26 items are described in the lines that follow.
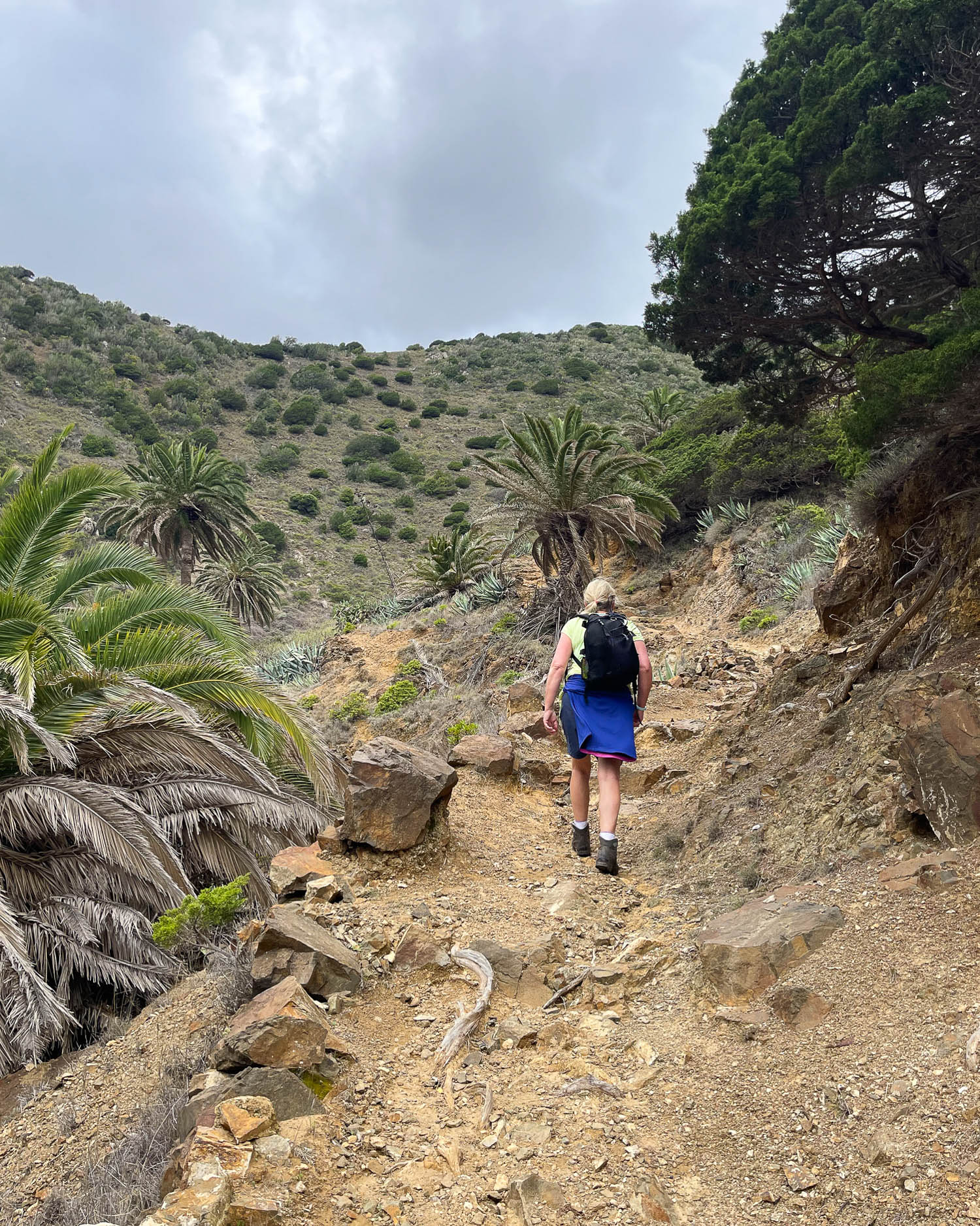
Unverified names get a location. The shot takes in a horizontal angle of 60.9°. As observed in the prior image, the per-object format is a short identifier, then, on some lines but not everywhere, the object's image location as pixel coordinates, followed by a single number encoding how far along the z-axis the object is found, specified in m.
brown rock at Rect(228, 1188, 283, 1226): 2.26
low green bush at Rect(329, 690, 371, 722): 15.63
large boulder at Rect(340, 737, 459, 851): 5.19
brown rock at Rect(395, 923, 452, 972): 3.88
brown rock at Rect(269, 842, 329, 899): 4.91
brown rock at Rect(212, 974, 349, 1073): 2.97
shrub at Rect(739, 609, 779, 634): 13.40
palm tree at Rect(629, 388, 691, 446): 27.41
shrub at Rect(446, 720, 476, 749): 9.06
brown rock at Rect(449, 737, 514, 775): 7.29
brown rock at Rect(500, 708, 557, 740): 8.94
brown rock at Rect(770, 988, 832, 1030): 2.94
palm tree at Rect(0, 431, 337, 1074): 5.89
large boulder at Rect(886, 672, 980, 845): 3.52
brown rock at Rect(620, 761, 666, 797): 7.19
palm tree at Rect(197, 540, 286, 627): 24.81
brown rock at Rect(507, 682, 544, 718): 11.68
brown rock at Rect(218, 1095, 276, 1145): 2.55
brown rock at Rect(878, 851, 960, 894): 3.31
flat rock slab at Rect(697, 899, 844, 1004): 3.24
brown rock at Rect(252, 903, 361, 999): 3.56
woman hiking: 5.08
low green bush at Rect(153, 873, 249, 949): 4.96
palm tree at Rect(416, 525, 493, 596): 22.03
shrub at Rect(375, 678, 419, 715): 15.17
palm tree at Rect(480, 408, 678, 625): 14.80
